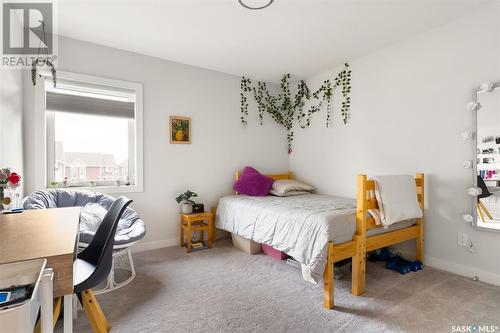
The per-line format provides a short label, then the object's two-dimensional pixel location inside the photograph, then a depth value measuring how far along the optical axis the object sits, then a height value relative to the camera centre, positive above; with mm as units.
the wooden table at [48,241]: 910 -311
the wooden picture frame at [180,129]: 3607 +471
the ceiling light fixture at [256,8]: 2311 +1383
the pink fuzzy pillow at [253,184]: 3739 -279
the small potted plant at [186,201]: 3504 -488
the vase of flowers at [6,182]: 1733 -112
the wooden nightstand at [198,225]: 3358 -794
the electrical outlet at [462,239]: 2609 -732
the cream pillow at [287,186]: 3738 -318
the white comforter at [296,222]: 2143 -552
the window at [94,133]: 3014 +377
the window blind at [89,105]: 3004 +700
